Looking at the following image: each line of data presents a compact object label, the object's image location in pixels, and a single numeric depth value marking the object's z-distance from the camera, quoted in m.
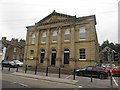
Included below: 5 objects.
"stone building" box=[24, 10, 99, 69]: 14.68
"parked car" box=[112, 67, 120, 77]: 12.27
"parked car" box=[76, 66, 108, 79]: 10.50
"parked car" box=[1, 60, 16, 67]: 17.29
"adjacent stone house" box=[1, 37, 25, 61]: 32.04
